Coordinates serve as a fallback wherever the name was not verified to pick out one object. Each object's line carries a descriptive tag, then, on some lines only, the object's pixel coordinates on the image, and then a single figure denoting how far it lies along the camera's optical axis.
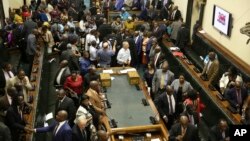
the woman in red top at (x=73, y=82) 8.33
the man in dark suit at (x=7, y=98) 6.51
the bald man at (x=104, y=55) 10.22
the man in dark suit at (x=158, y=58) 10.06
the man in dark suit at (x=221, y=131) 7.07
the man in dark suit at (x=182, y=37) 12.82
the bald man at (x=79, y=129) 6.25
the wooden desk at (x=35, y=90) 7.31
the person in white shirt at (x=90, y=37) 11.10
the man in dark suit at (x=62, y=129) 6.16
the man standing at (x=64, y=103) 7.10
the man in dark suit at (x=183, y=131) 6.73
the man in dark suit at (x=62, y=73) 8.63
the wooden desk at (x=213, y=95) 8.15
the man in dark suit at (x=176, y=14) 14.72
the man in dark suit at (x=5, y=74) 8.27
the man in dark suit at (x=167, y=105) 7.79
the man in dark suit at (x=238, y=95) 8.40
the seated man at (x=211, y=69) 9.60
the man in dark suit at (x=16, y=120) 6.52
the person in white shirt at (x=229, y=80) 8.84
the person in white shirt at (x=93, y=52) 10.28
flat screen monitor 11.49
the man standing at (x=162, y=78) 8.86
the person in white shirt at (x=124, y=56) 10.48
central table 7.32
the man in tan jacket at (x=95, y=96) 7.59
